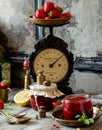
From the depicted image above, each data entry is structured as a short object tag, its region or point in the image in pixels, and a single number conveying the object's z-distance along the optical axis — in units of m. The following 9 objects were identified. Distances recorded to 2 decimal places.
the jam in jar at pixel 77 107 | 1.84
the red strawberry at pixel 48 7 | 2.30
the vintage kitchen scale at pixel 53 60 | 2.35
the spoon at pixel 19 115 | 1.99
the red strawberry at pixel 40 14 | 2.29
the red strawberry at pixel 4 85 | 2.34
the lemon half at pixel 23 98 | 2.22
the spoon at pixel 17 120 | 1.91
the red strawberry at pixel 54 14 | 2.27
